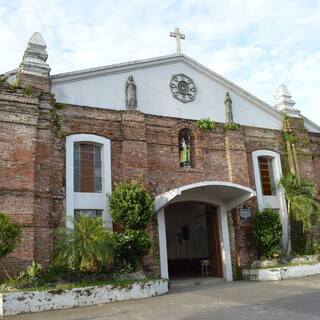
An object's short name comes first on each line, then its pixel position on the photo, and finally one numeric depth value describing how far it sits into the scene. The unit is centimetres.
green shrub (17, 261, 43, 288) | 1048
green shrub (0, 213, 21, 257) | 1000
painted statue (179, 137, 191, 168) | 1531
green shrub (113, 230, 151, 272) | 1231
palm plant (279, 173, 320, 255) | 1555
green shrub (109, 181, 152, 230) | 1266
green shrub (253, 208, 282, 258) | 1470
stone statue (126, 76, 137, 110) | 1482
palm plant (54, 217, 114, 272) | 1084
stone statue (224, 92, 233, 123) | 1659
